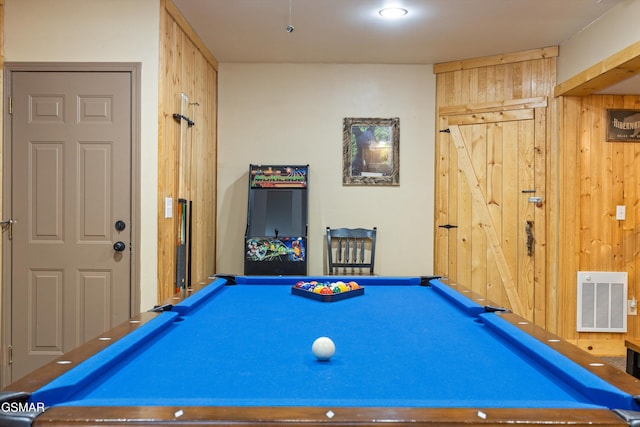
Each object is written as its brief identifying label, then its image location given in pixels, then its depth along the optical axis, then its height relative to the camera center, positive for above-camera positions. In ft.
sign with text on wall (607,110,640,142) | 15.26 +2.58
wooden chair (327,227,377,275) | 16.80 -1.30
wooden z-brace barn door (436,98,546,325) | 15.96 +0.31
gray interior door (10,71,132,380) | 11.46 +0.00
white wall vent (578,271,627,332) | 15.21 -2.58
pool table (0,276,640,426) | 3.35 -1.35
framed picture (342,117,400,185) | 17.56 +1.98
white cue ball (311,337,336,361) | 4.58 -1.23
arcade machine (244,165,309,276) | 15.60 -0.36
